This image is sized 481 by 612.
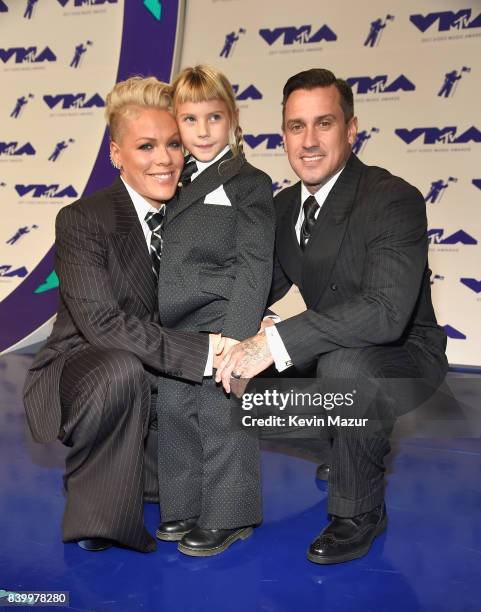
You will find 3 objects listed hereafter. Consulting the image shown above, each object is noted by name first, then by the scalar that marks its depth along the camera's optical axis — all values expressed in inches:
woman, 85.1
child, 89.6
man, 86.0
